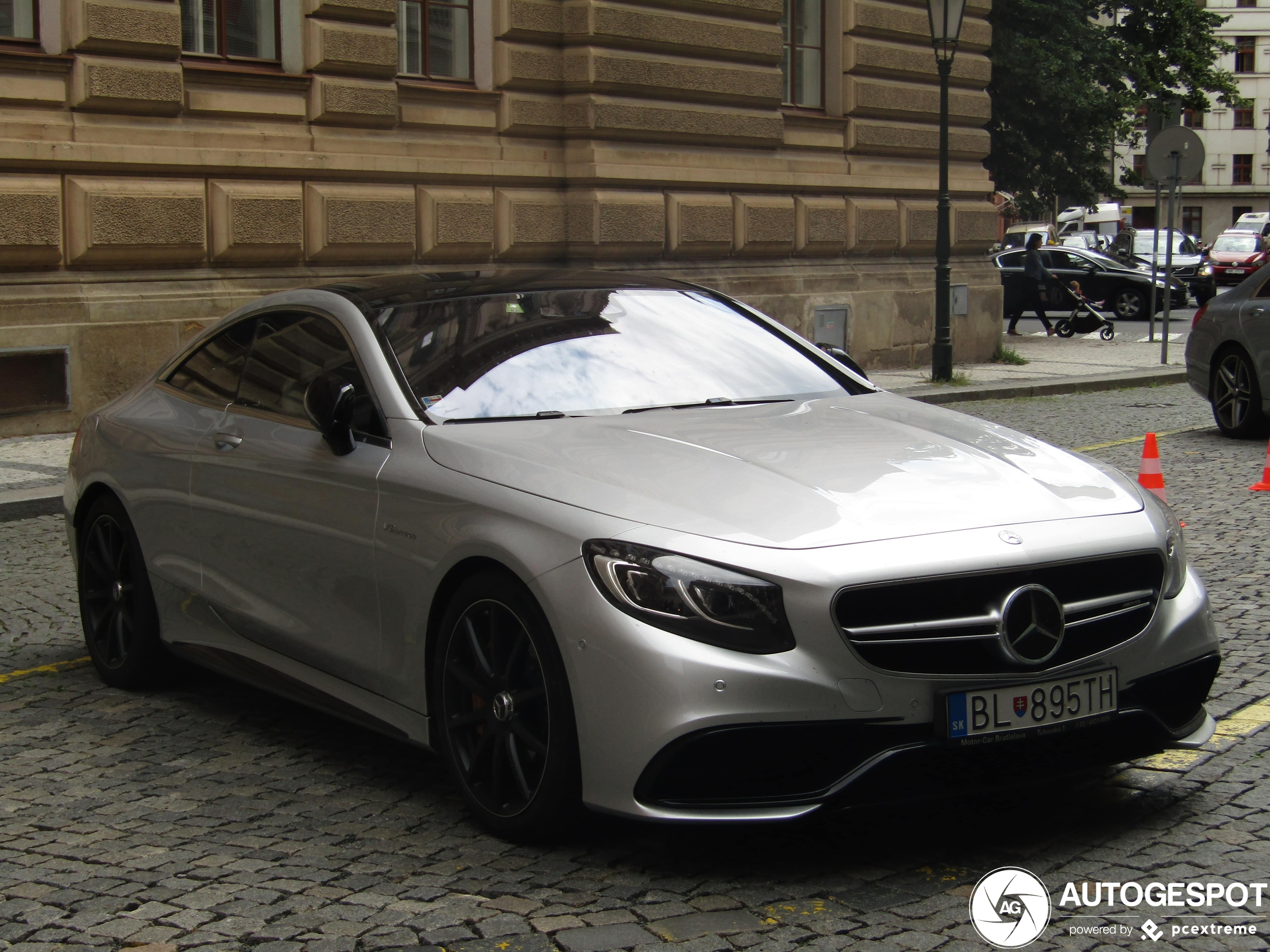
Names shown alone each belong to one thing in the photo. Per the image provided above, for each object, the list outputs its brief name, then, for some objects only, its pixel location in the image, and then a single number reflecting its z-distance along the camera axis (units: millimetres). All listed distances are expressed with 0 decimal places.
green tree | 32531
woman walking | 26000
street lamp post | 17516
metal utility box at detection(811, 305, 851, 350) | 18703
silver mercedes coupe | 3689
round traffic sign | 21188
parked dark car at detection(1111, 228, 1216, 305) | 40406
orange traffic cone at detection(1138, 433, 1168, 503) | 9242
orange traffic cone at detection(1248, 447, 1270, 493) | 10055
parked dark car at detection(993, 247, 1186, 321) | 32969
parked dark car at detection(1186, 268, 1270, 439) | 12648
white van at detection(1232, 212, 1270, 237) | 74562
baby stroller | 25812
